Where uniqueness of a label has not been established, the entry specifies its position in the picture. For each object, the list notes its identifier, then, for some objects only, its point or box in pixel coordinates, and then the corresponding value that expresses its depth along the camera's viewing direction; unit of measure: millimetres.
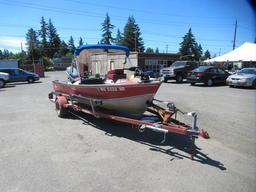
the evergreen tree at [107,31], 88438
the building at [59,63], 76025
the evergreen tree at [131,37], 83688
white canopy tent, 30523
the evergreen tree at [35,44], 85250
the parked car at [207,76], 20219
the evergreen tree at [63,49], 102875
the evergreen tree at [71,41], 118812
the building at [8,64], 42588
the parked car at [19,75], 25484
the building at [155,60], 33469
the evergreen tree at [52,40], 103562
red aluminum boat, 6579
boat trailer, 5016
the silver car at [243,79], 18484
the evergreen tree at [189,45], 82125
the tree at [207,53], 130000
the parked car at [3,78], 23034
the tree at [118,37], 93106
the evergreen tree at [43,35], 102125
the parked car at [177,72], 23828
